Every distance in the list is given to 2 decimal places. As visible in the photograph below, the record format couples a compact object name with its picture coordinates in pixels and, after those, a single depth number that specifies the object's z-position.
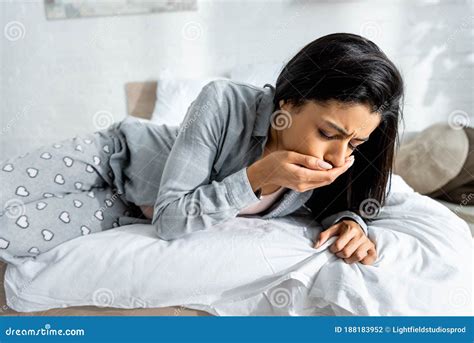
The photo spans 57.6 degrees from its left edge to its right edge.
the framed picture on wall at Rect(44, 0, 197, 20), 1.41
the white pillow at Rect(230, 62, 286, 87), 1.22
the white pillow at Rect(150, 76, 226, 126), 1.29
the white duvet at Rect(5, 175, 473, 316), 0.57
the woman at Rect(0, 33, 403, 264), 0.54
